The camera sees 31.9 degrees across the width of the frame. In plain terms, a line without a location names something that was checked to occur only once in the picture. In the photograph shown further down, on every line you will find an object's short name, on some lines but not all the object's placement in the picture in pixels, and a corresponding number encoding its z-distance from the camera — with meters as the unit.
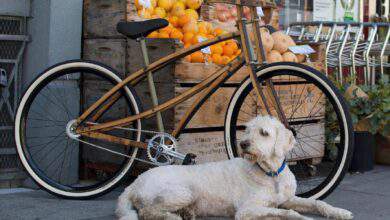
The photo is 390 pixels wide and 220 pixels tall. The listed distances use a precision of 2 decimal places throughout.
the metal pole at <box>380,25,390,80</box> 8.73
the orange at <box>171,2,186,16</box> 5.76
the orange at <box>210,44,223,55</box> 5.43
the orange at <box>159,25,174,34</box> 5.38
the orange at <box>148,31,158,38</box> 5.26
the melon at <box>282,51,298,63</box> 5.60
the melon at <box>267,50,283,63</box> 5.45
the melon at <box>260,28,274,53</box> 5.50
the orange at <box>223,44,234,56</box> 5.54
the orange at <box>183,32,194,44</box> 5.41
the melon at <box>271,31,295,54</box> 5.62
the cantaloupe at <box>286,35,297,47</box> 5.66
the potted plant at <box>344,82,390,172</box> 6.12
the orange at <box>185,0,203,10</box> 6.02
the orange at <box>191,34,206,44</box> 5.36
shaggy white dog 3.82
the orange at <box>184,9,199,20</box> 5.72
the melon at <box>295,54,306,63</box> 5.81
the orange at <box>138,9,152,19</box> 5.40
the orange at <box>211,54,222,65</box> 5.39
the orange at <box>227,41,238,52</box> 5.59
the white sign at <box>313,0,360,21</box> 9.24
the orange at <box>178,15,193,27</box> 5.59
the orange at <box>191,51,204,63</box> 5.21
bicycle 4.47
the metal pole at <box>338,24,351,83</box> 8.15
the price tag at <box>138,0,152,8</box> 5.31
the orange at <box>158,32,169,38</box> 5.27
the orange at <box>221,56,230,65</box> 5.43
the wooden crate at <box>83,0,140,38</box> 5.20
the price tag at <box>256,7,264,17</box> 5.60
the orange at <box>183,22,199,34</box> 5.48
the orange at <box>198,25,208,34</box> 5.55
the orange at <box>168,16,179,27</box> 5.63
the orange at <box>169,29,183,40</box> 5.36
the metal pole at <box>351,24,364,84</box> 8.35
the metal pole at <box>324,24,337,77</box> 8.10
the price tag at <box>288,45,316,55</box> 5.33
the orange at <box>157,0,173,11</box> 5.78
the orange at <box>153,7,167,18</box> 5.67
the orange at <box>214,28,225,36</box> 5.69
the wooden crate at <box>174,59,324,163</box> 4.90
